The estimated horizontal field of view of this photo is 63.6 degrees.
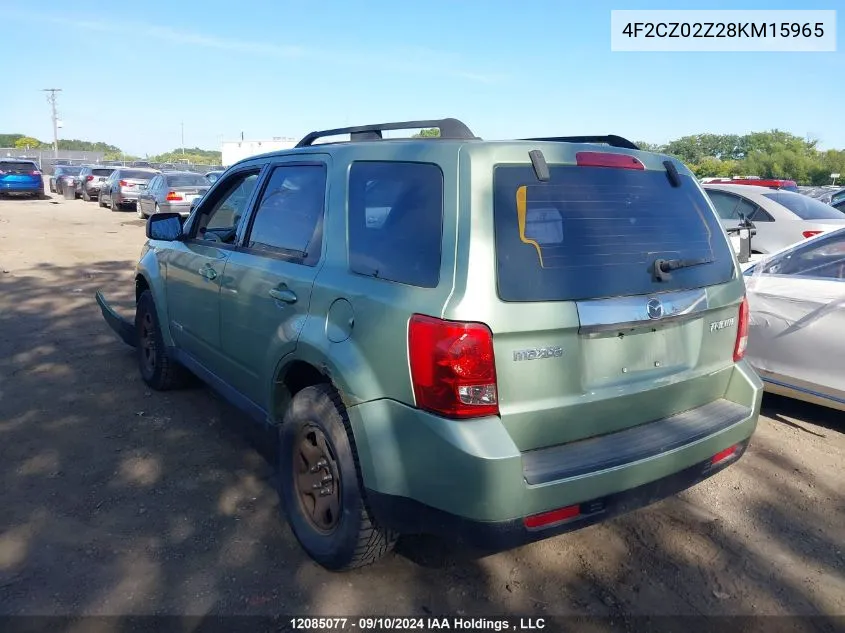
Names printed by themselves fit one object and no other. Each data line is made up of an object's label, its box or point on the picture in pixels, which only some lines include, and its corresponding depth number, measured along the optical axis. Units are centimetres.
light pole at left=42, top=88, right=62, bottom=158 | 8046
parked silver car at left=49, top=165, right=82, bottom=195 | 3253
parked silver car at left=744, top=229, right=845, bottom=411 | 441
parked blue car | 2975
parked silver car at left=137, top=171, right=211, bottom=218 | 1777
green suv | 239
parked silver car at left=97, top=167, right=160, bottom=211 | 2406
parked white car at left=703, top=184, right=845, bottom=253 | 945
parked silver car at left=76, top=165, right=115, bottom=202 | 2919
